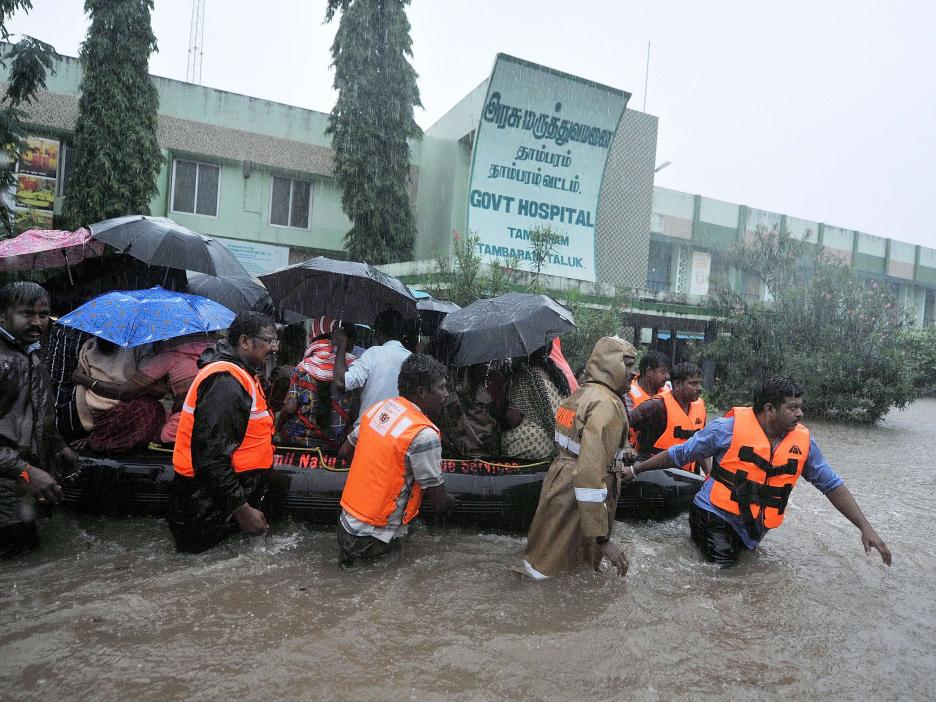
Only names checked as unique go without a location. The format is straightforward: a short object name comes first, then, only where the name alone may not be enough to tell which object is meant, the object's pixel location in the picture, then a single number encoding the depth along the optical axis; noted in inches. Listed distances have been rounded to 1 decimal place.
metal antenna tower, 906.1
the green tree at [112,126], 534.0
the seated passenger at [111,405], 180.7
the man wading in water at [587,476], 130.7
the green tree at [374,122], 621.0
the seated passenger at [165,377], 178.4
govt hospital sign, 561.6
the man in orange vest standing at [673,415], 203.6
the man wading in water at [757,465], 150.0
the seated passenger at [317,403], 189.3
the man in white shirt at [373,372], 178.7
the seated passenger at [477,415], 197.5
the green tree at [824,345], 553.9
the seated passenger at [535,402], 191.6
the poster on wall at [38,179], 548.4
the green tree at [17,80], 365.1
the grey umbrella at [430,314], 247.8
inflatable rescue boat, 181.0
